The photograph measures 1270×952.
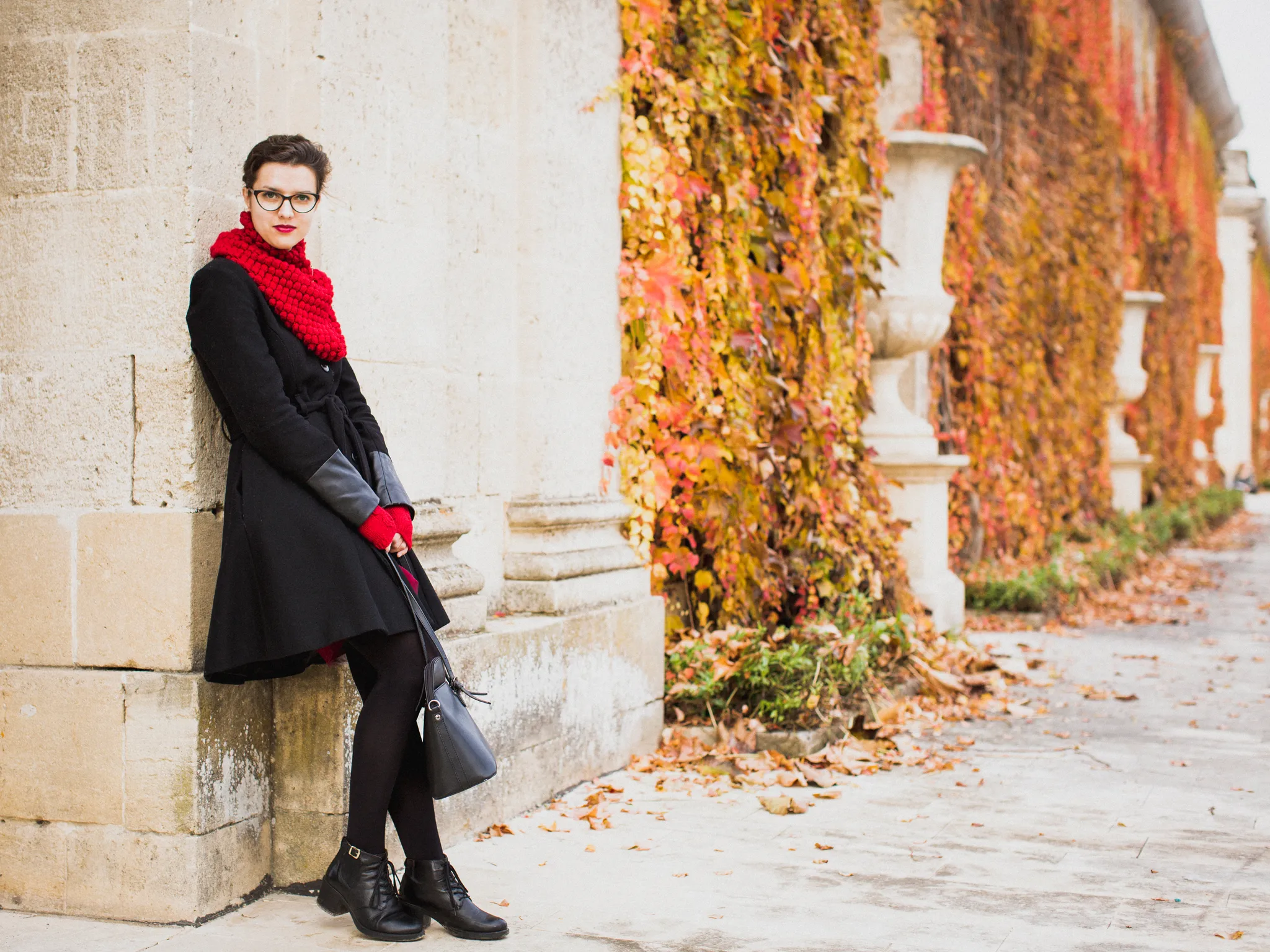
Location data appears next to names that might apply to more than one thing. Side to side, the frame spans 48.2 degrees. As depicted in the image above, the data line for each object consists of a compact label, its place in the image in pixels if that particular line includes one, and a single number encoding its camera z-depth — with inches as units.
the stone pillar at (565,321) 175.6
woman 116.1
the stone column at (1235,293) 1085.8
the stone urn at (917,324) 288.8
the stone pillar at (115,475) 123.3
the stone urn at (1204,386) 805.9
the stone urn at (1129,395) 553.6
